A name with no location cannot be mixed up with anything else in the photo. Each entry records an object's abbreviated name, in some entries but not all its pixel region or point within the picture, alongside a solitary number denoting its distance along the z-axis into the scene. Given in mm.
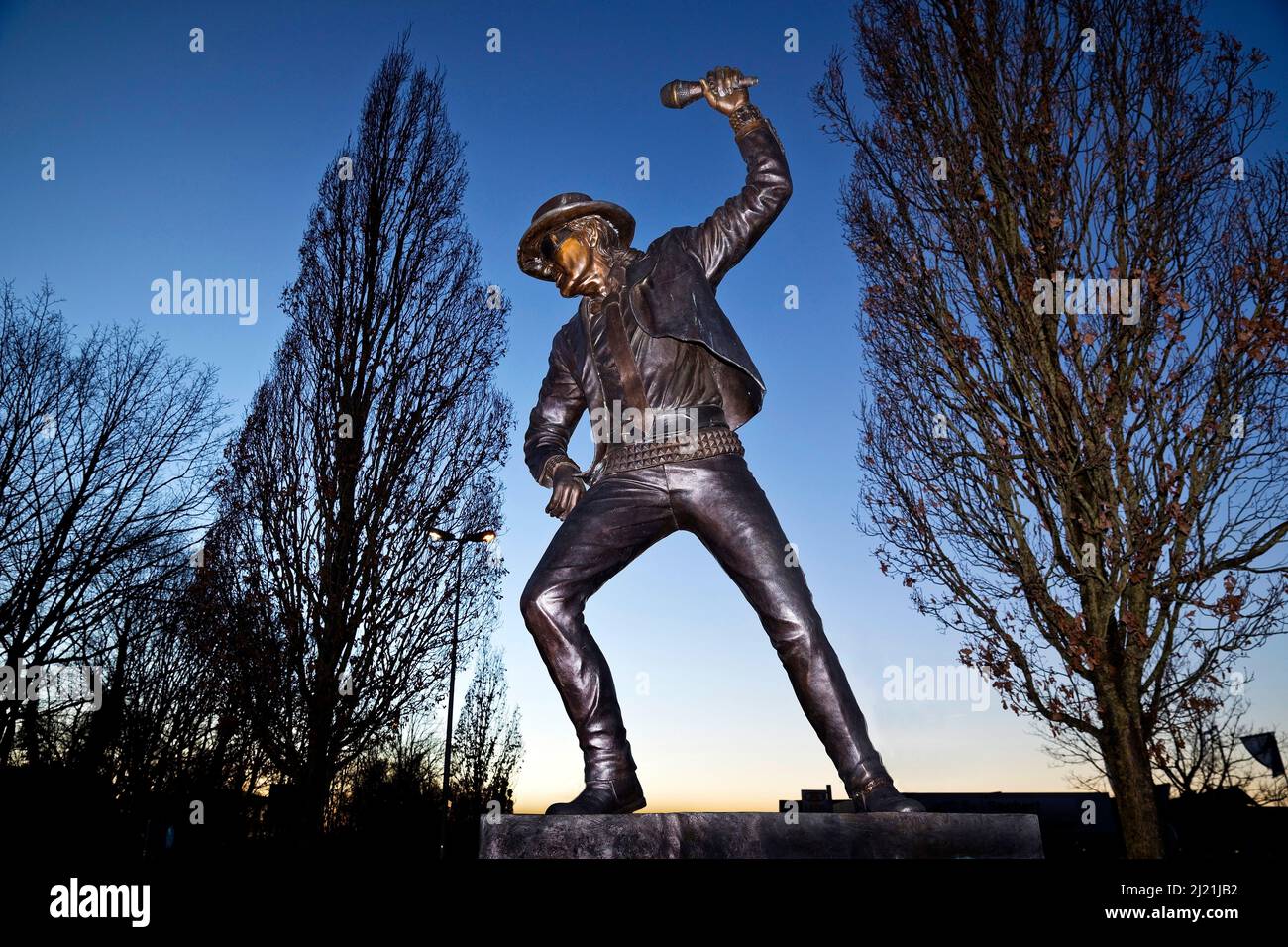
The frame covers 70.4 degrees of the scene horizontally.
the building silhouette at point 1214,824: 11695
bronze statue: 3512
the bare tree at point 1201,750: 9156
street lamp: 13235
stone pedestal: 2936
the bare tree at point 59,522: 8742
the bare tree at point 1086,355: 9148
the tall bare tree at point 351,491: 12273
